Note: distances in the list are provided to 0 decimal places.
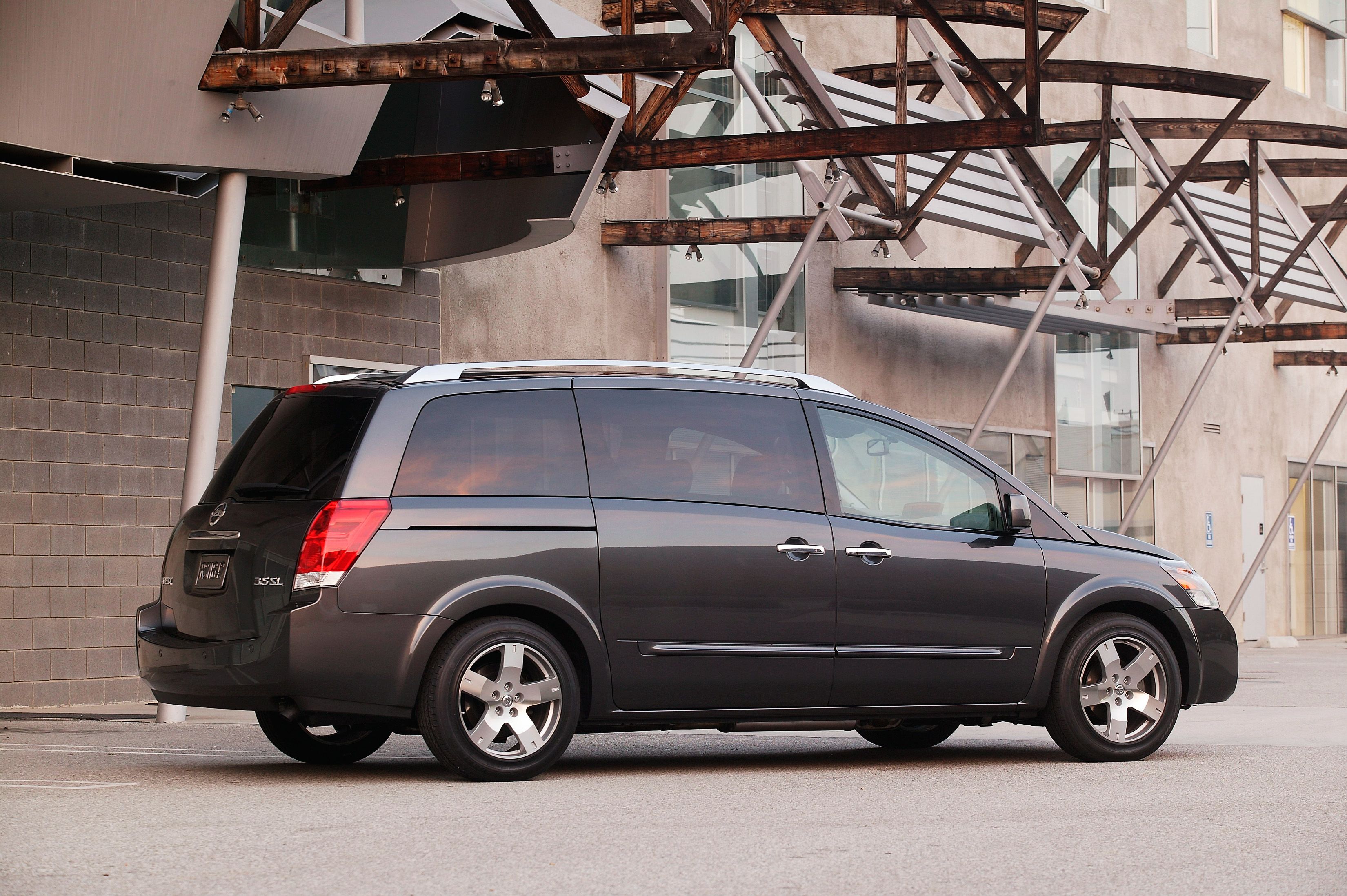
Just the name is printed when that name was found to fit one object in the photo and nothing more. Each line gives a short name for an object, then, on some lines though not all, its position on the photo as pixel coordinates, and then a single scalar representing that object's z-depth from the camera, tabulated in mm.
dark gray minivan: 14282
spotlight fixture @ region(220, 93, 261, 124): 21294
